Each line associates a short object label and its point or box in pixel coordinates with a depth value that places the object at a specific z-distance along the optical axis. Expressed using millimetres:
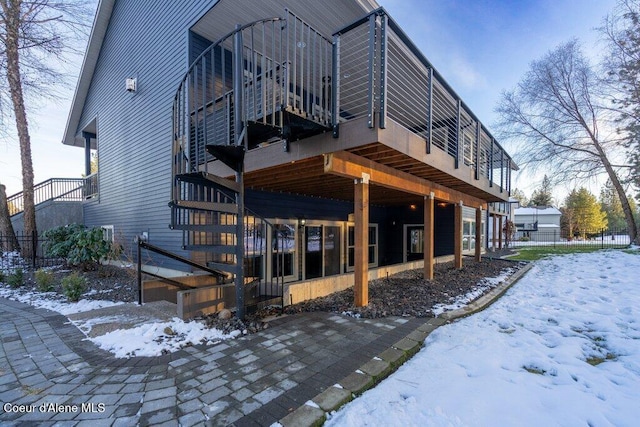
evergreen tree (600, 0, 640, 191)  13125
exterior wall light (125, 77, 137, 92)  8125
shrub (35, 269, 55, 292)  5465
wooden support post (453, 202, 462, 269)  7922
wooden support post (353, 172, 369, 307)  4309
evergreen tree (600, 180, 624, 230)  34562
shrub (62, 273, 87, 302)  4691
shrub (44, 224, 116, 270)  7306
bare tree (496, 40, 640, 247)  14805
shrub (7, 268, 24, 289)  5855
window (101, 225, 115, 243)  9422
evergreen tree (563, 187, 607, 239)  30453
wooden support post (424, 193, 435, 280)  6289
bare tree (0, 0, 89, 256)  9164
